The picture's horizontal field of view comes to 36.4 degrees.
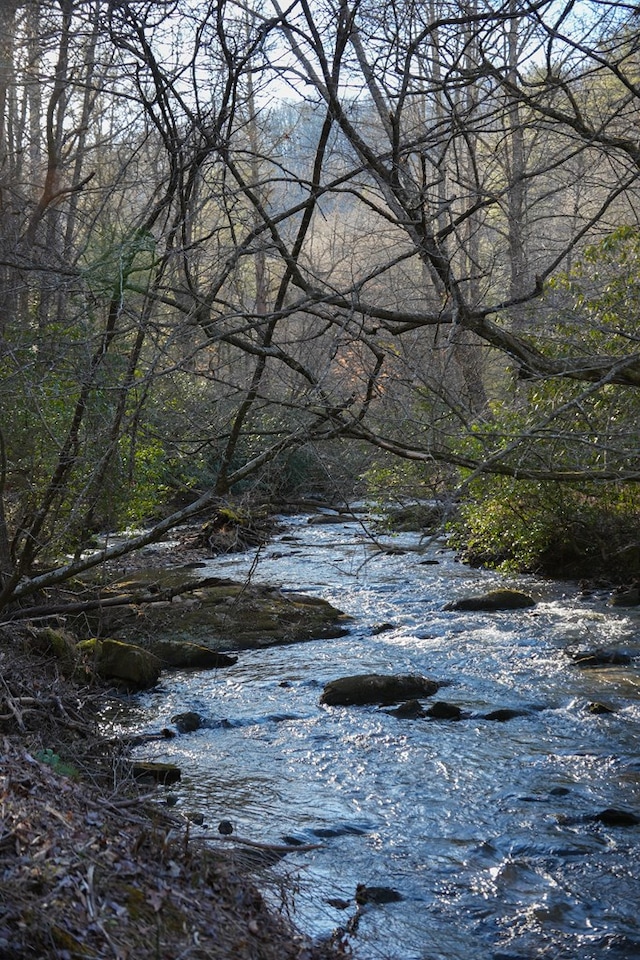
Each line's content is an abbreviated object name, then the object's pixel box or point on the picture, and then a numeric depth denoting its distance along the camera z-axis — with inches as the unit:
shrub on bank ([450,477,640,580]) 463.8
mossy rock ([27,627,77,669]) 307.0
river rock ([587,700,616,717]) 306.7
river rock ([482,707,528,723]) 306.3
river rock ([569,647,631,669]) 360.8
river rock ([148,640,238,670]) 375.6
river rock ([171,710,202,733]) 297.1
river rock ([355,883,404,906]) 191.0
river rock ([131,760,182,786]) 239.5
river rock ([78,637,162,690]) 336.2
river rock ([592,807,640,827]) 228.1
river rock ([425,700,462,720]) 308.8
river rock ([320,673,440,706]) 323.9
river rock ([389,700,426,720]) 309.6
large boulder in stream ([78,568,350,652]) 387.2
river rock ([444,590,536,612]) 461.4
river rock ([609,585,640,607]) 449.1
